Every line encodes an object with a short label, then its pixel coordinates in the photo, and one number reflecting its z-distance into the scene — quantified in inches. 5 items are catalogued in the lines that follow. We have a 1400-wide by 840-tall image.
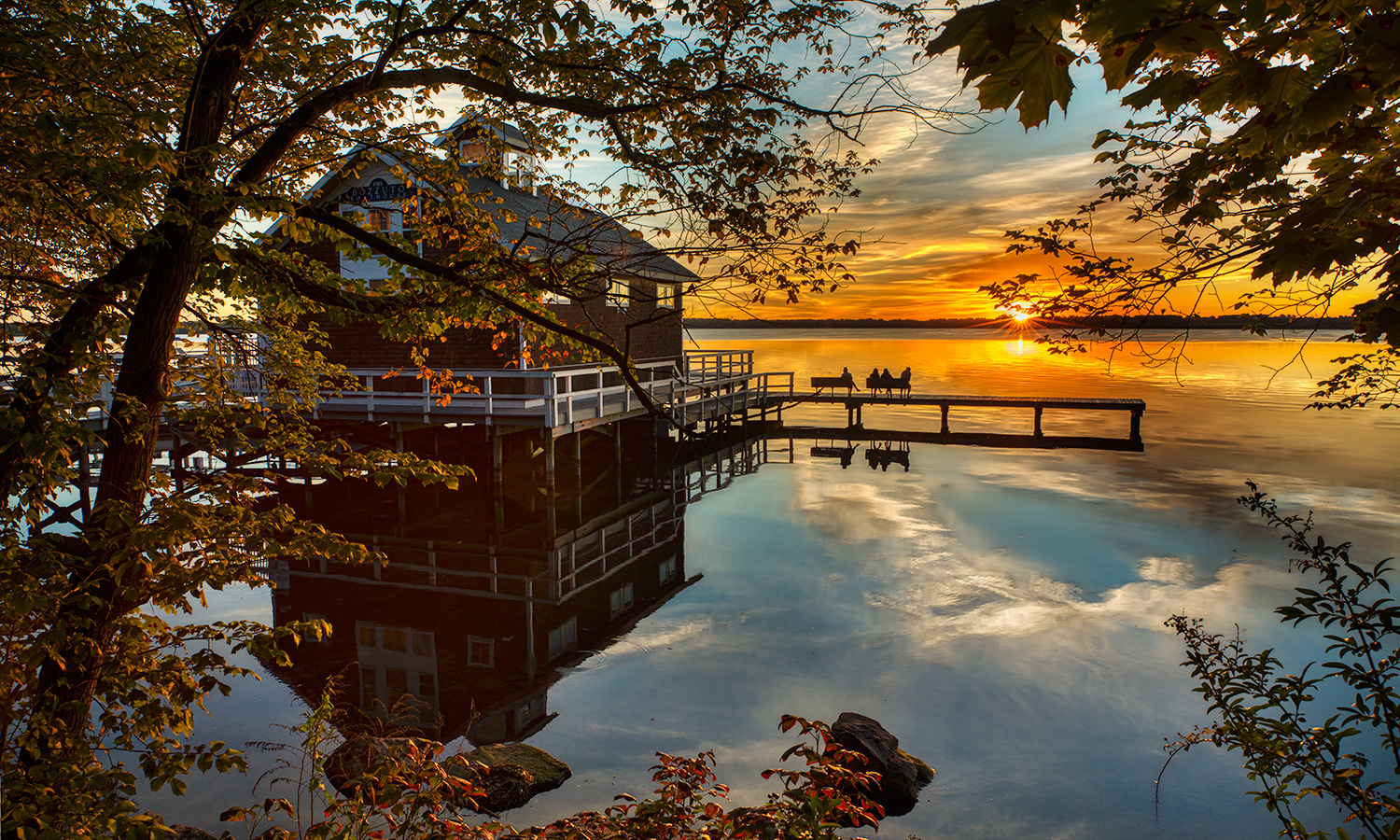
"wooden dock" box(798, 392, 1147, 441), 1289.4
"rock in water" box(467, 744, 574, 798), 289.7
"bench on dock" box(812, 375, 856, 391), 1414.2
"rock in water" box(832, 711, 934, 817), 282.2
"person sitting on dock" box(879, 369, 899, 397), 1440.1
